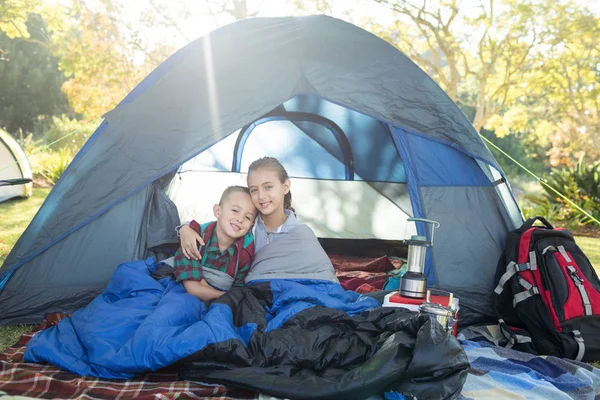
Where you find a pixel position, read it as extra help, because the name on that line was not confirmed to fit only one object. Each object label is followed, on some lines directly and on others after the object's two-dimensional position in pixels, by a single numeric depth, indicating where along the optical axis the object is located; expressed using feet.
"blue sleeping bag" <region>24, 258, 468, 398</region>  6.48
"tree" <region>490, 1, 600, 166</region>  30.22
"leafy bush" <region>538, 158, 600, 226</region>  24.09
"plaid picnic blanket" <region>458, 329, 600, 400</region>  7.22
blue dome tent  9.07
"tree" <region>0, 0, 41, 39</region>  26.13
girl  9.08
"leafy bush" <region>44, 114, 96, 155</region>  42.27
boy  8.84
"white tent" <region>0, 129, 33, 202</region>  23.06
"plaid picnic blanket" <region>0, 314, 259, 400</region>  6.65
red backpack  8.69
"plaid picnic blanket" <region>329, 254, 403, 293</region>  10.85
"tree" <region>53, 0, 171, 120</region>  36.81
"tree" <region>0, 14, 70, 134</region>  60.85
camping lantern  8.72
